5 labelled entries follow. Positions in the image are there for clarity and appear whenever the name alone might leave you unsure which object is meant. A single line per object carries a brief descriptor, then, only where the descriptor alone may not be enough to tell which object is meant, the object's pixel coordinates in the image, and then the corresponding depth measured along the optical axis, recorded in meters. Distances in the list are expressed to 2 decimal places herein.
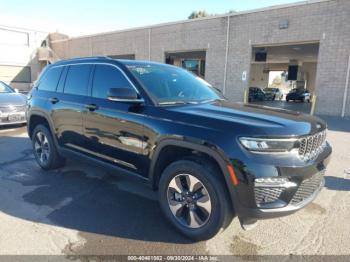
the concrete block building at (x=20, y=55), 29.14
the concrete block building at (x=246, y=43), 14.01
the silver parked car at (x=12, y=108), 8.59
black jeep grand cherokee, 2.62
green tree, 52.46
